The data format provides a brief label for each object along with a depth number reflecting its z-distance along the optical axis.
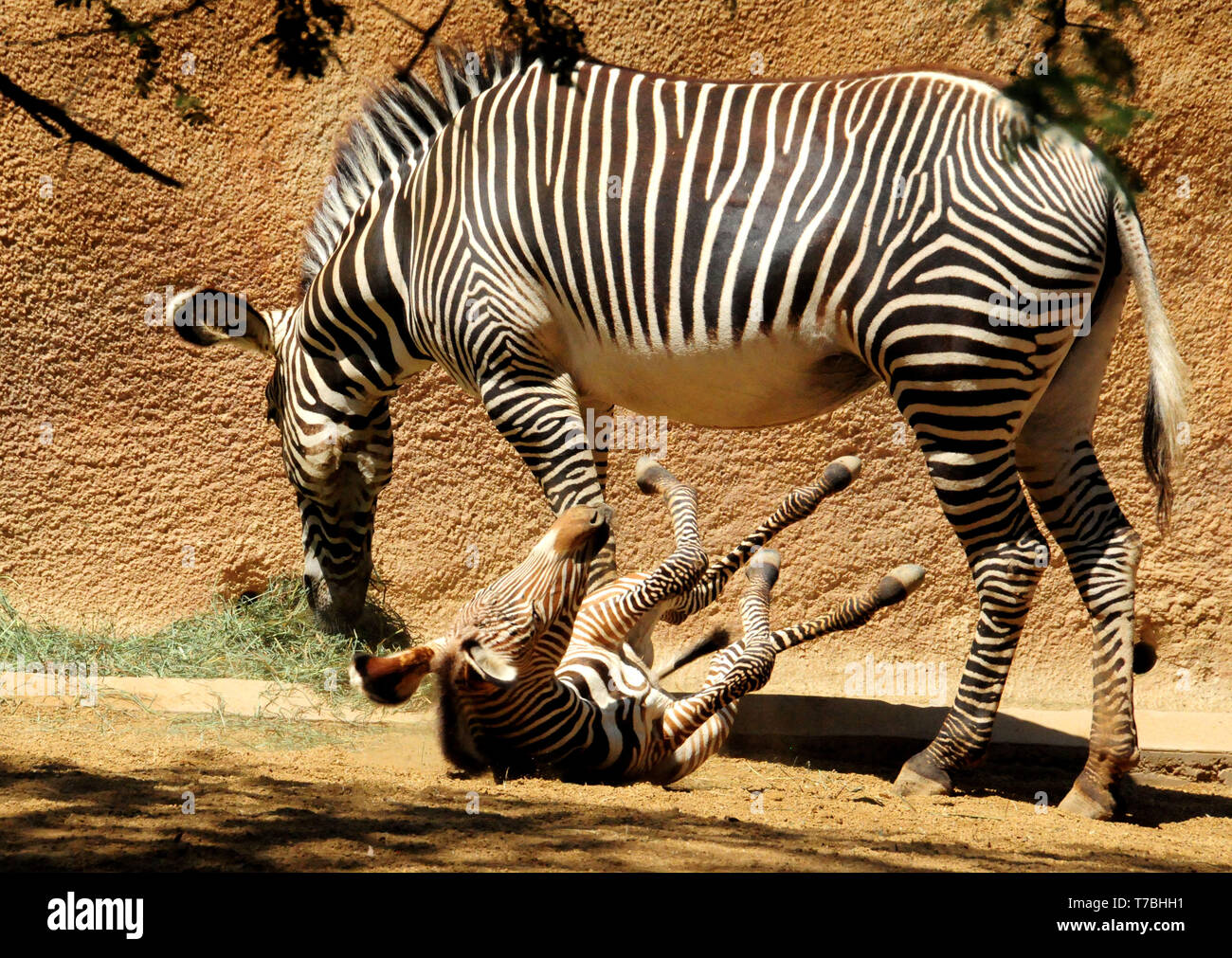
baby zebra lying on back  7.61
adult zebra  8.58
